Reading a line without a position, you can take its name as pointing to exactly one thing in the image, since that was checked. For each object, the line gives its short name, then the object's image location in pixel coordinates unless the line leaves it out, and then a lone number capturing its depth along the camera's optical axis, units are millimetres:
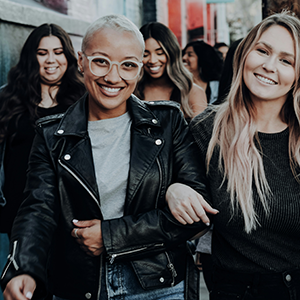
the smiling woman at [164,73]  4801
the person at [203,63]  7039
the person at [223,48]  9819
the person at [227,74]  4180
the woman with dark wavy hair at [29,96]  3938
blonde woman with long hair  2273
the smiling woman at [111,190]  2137
